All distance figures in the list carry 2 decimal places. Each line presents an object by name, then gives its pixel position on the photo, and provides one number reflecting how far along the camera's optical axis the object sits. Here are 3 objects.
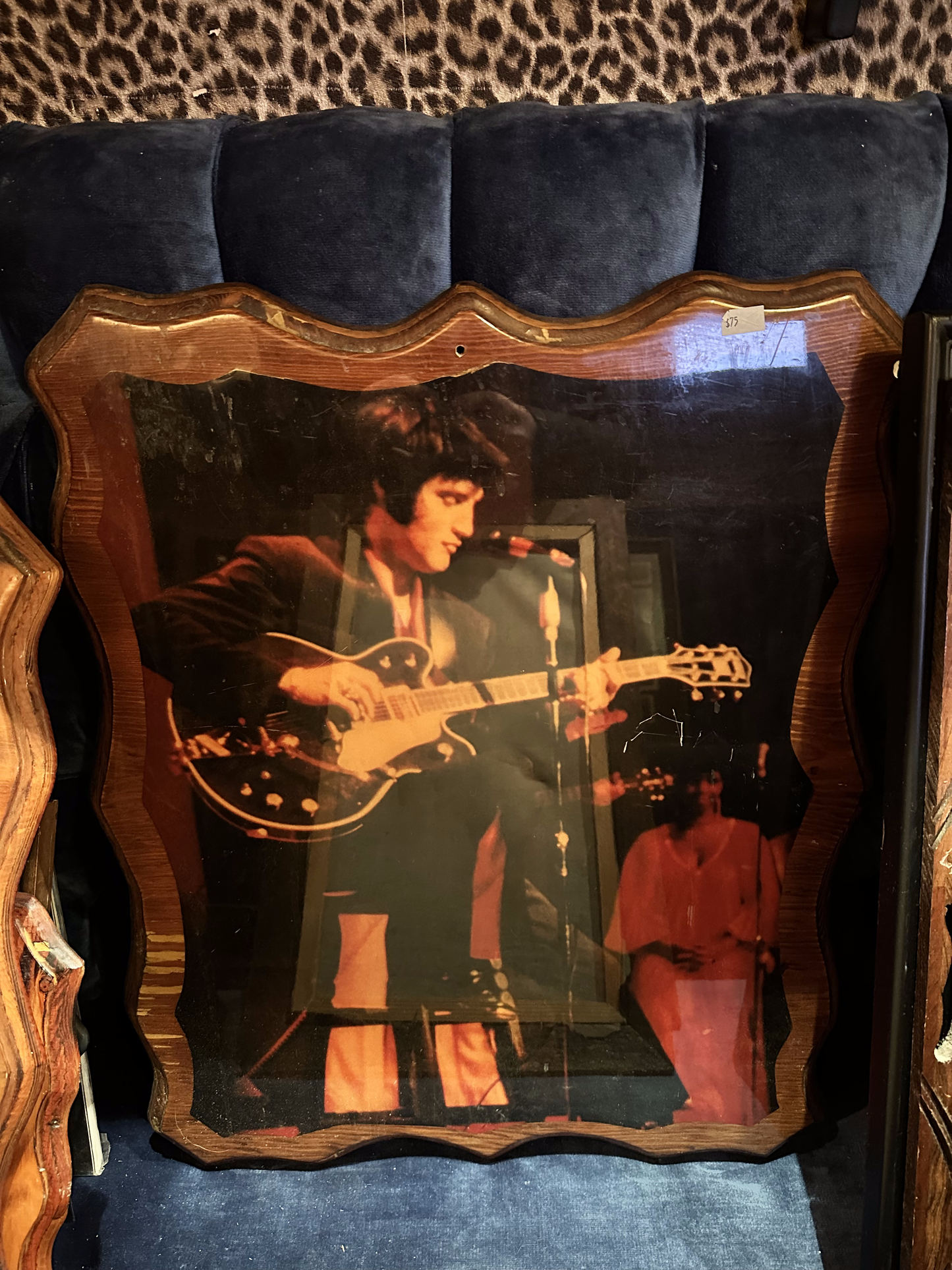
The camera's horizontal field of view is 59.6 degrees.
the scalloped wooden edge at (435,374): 0.98
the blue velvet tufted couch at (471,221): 0.99
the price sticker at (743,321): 0.99
